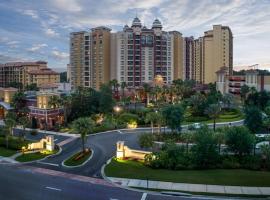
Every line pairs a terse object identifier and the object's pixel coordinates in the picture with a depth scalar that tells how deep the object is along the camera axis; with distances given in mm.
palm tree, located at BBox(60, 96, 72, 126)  47432
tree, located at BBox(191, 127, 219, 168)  25828
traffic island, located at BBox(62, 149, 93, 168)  28275
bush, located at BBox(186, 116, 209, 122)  46010
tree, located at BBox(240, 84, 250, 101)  60666
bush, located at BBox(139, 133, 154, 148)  28652
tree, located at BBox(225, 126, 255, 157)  26267
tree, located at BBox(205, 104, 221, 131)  38084
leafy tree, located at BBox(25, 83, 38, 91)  78008
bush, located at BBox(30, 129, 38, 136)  41928
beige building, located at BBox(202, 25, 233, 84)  95617
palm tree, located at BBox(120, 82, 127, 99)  68931
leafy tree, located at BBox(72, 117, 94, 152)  30931
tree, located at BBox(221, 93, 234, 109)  53162
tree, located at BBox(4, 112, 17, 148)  36293
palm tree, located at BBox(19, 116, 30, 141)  38393
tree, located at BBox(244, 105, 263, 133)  33880
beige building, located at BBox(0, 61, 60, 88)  96621
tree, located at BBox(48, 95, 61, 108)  47348
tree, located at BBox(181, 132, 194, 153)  29639
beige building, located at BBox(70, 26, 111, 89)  84073
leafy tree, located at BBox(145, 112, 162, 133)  35679
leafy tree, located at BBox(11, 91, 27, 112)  52606
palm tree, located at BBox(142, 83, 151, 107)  65100
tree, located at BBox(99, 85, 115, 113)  48980
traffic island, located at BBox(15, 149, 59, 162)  30638
